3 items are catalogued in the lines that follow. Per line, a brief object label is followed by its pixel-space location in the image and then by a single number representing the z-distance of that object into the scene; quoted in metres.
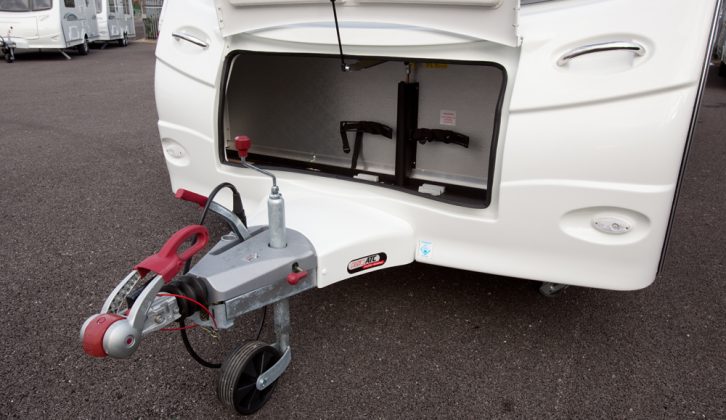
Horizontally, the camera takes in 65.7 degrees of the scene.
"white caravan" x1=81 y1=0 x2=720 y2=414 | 1.83
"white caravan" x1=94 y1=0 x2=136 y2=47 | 14.66
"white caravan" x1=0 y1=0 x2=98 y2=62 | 11.22
